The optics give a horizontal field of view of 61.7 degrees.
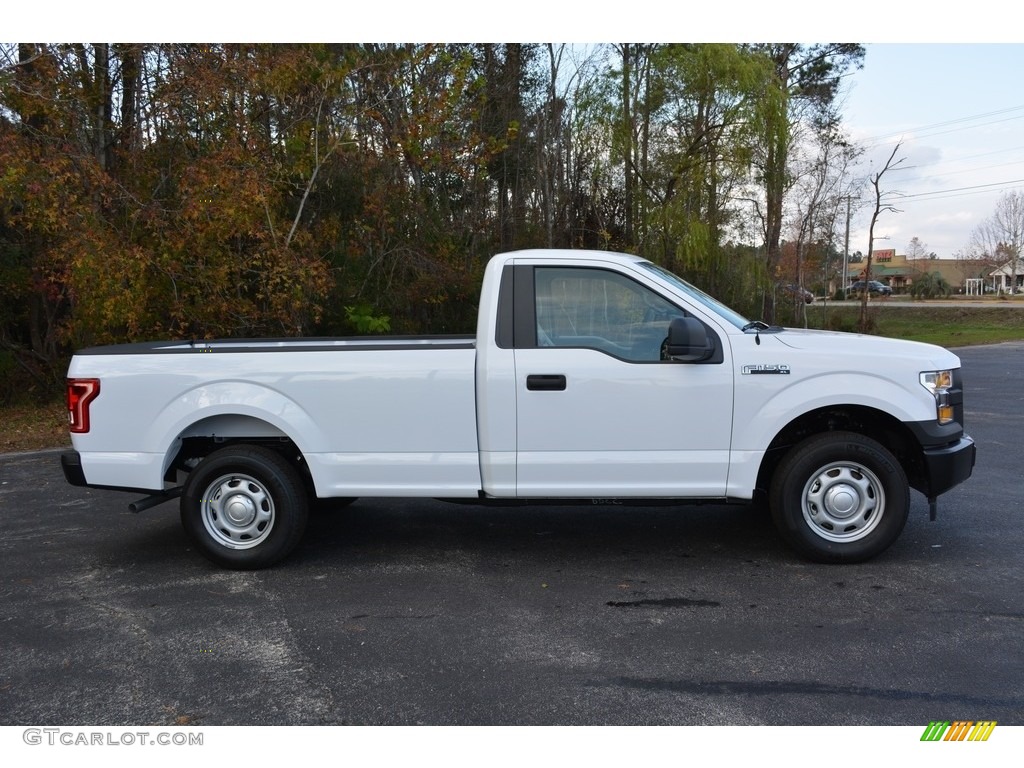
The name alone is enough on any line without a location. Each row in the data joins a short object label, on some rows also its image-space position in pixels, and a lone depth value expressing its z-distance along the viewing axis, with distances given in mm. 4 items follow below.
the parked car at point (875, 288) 49997
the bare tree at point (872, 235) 32906
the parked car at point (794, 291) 31886
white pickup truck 5379
